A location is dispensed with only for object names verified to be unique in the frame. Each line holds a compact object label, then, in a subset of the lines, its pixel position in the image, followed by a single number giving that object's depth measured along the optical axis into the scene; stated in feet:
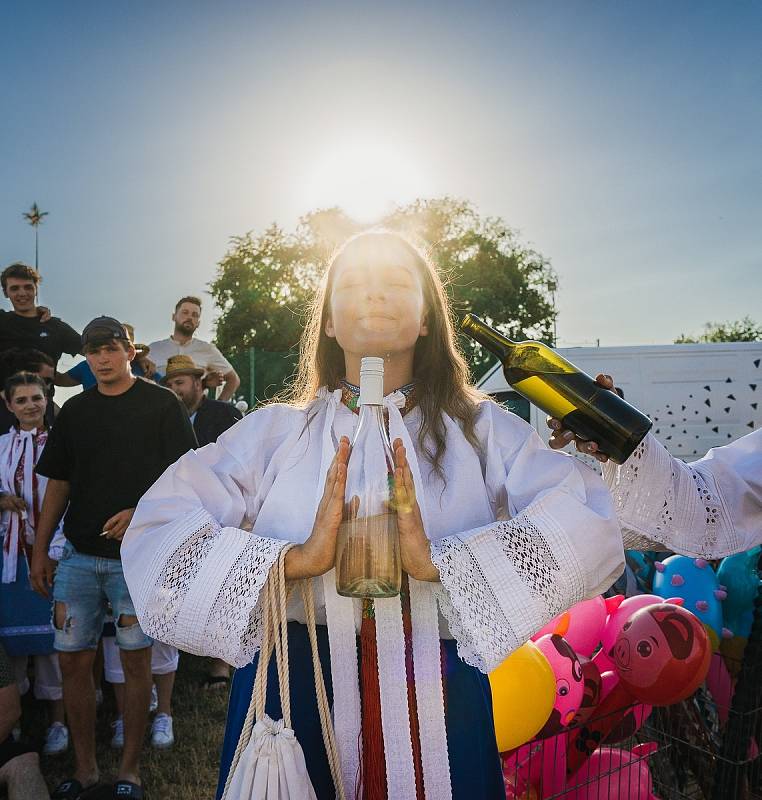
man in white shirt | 19.03
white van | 27.20
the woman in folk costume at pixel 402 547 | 4.19
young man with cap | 10.57
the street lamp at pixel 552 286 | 73.46
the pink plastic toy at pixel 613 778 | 7.18
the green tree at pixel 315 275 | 69.41
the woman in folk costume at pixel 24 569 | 12.62
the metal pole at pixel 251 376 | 39.52
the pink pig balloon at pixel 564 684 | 7.39
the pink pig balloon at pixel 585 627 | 8.65
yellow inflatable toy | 6.79
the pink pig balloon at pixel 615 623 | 8.42
